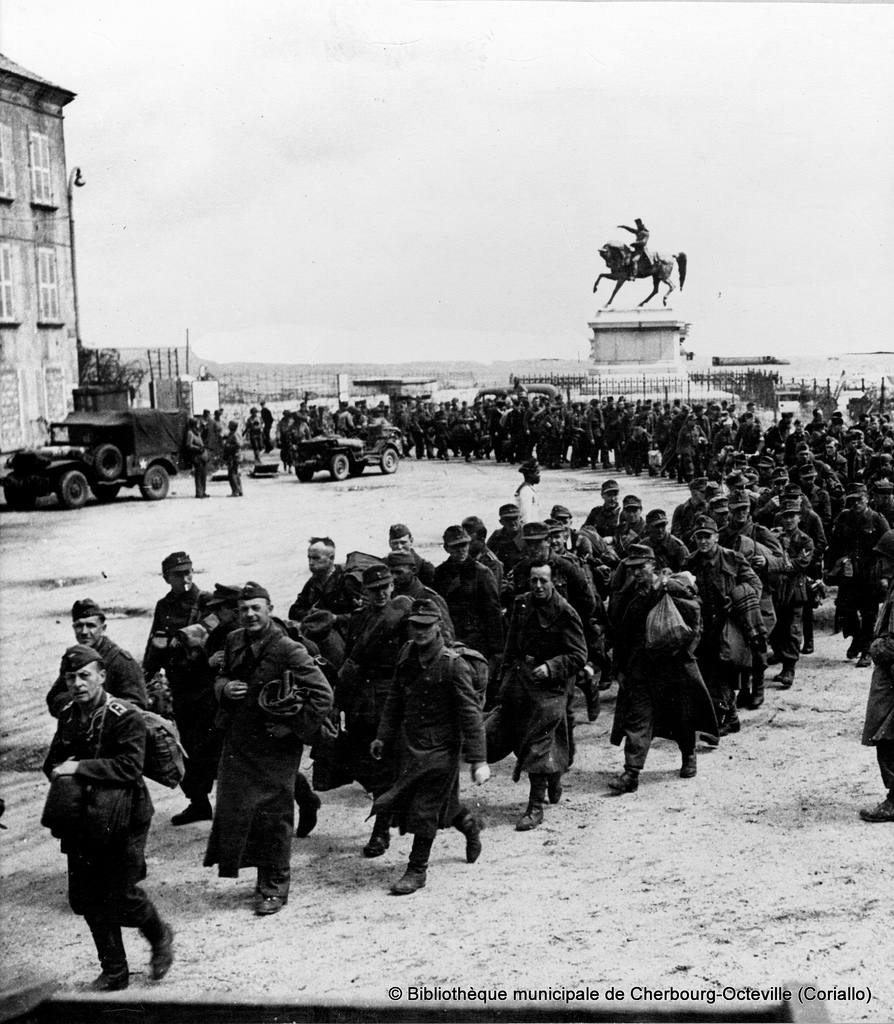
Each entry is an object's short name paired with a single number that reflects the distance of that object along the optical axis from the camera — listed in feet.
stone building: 72.59
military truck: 66.49
